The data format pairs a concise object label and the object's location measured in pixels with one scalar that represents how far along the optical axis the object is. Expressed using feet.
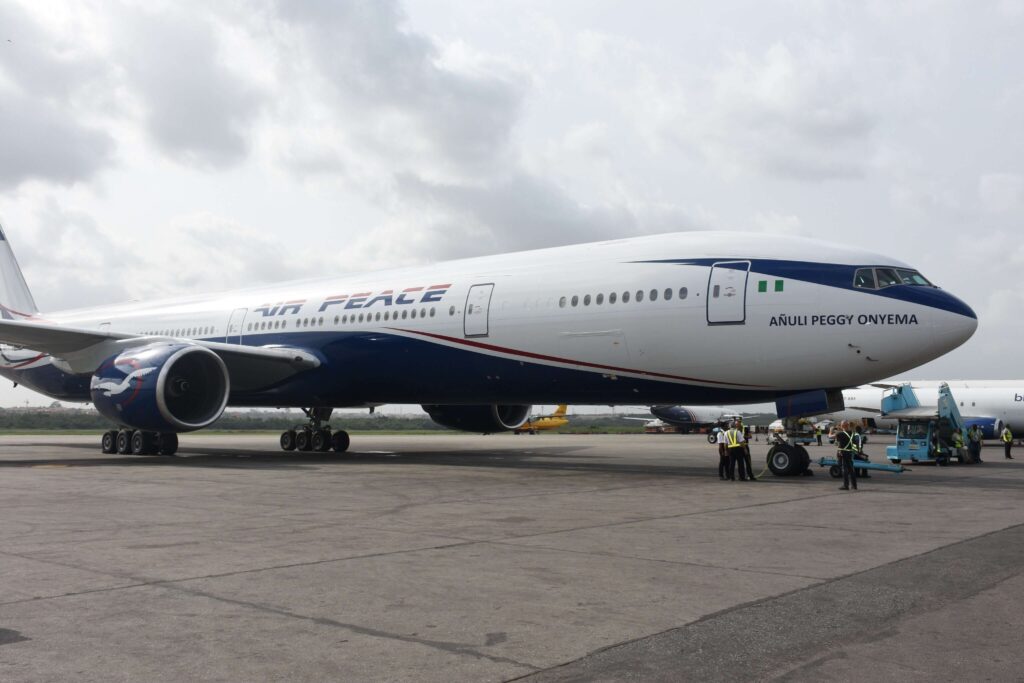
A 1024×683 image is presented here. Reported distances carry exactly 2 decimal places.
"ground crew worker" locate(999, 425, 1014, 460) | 87.76
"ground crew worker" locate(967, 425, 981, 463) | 75.87
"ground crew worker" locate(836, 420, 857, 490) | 40.22
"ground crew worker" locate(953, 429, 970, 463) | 73.82
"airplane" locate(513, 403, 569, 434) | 201.46
